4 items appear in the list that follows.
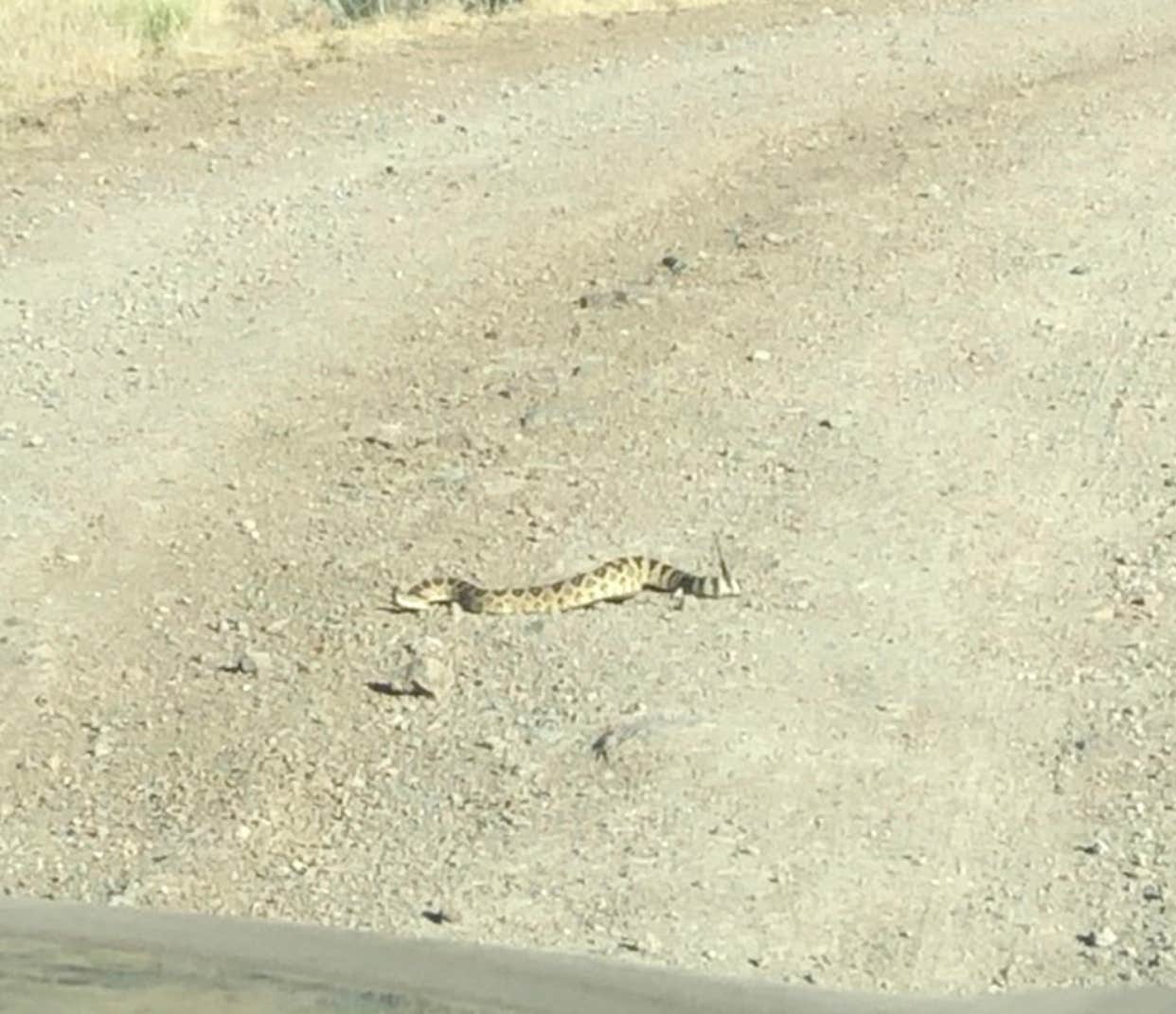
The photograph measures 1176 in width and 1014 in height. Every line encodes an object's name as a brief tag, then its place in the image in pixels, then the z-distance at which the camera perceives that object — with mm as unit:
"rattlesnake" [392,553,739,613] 9086
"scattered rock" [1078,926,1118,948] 6953
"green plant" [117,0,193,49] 17594
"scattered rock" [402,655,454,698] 8555
